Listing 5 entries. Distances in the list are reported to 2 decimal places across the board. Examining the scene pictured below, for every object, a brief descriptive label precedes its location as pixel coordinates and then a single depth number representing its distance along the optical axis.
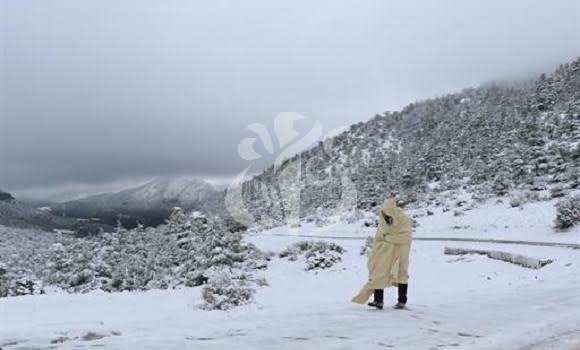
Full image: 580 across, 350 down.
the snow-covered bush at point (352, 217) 46.14
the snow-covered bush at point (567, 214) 22.88
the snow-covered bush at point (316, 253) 22.17
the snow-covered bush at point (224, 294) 11.93
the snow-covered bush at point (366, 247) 24.03
